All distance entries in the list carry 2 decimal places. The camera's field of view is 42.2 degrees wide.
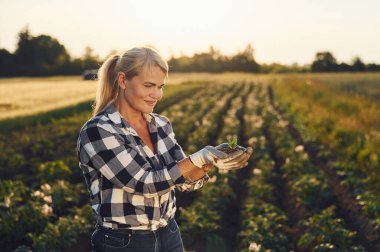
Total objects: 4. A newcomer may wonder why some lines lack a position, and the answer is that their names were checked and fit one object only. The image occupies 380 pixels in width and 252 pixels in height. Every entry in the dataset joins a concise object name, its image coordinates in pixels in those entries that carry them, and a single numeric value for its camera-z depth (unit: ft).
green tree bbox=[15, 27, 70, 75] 192.34
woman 7.84
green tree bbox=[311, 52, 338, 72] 311.88
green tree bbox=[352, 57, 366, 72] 294.25
